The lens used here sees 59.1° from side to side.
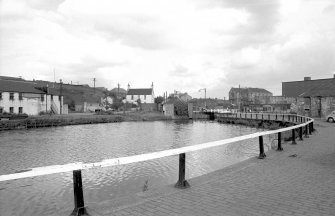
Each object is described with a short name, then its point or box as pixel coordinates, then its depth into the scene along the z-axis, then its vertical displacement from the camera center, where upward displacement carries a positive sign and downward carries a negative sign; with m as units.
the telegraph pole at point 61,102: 68.63 +1.39
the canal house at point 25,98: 54.97 +2.10
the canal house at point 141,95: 122.13 +5.36
